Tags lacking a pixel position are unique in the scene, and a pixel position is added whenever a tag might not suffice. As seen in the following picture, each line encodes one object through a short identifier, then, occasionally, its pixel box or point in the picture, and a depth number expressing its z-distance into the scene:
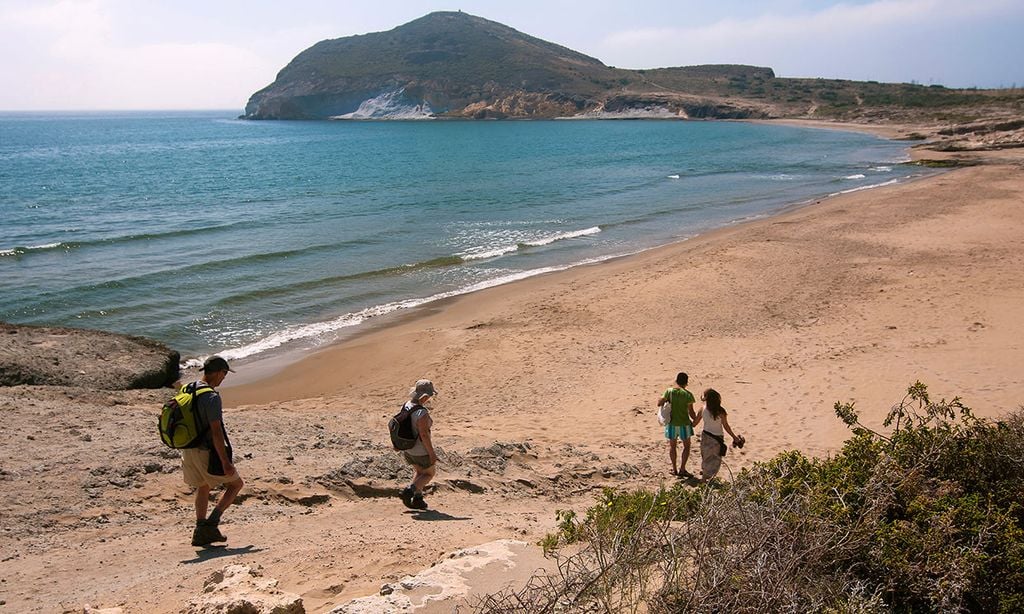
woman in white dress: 7.97
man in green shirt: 8.38
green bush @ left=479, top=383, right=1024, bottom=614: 3.68
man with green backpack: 5.62
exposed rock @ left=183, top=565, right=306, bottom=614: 3.92
